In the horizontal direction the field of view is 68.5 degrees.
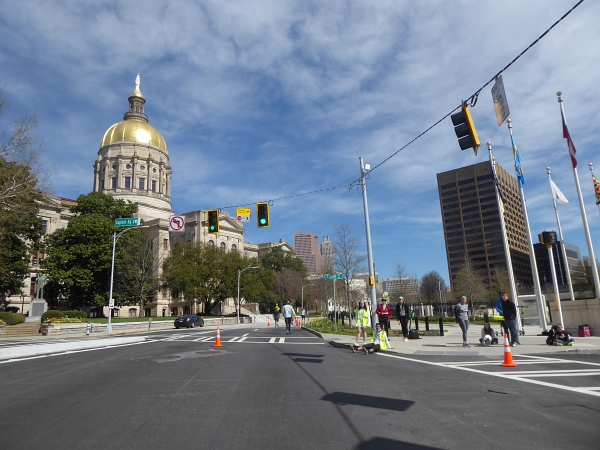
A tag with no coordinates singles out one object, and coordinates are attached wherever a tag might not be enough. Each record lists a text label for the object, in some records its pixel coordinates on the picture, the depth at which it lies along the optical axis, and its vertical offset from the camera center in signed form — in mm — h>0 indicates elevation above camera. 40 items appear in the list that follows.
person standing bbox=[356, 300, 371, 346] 16281 -359
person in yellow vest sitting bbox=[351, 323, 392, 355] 14213 -1187
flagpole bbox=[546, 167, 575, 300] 22031 +4140
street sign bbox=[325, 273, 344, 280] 25916 +1956
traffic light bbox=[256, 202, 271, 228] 19906 +4334
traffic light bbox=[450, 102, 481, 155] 10492 +4099
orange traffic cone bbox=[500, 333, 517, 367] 10203 -1298
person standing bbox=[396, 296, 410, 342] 17359 -321
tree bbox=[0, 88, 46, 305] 27484 +8038
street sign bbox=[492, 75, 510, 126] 10242 +4607
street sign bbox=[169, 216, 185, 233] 24034 +5018
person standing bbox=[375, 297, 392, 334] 17172 -259
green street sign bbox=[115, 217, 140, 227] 27125 +5976
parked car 40188 -470
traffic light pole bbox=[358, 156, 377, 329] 17625 +3239
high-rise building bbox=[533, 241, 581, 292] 109575 +10621
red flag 18656 +6417
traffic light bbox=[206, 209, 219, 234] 20466 +4349
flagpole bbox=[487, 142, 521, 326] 19375 +3374
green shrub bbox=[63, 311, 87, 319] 37566 +607
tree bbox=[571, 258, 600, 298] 69188 +3399
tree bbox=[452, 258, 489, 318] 53375 +2158
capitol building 77250 +27037
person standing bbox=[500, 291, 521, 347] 14266 -395
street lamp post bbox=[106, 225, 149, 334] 31716 -500
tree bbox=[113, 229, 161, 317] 51031 +5285
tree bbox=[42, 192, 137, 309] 48938 +6937
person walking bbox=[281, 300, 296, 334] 25684 -97
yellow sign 23198 +5239
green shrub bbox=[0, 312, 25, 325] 36469 +544
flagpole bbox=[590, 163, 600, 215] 19588 +4863
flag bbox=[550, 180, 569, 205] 21702 +5060
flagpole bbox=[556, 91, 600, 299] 18328 +3894
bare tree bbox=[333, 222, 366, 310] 30031 +3097
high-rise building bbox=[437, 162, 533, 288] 115688 +22359
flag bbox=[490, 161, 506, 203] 20969 +5787
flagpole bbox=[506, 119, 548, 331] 18859 +2624
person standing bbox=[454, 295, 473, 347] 14719 -424
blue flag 20625 +6141
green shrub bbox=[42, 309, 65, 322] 36375 +644
